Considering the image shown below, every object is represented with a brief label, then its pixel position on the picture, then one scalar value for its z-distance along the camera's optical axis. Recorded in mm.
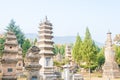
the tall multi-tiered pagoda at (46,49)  33694
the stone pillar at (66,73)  27072
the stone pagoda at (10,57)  27602
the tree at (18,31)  62625
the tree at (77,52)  57419
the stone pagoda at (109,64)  43500
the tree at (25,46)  60031
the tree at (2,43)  51656
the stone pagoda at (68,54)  51866
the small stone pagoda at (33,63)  21972
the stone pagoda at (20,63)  44297
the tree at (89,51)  51438
